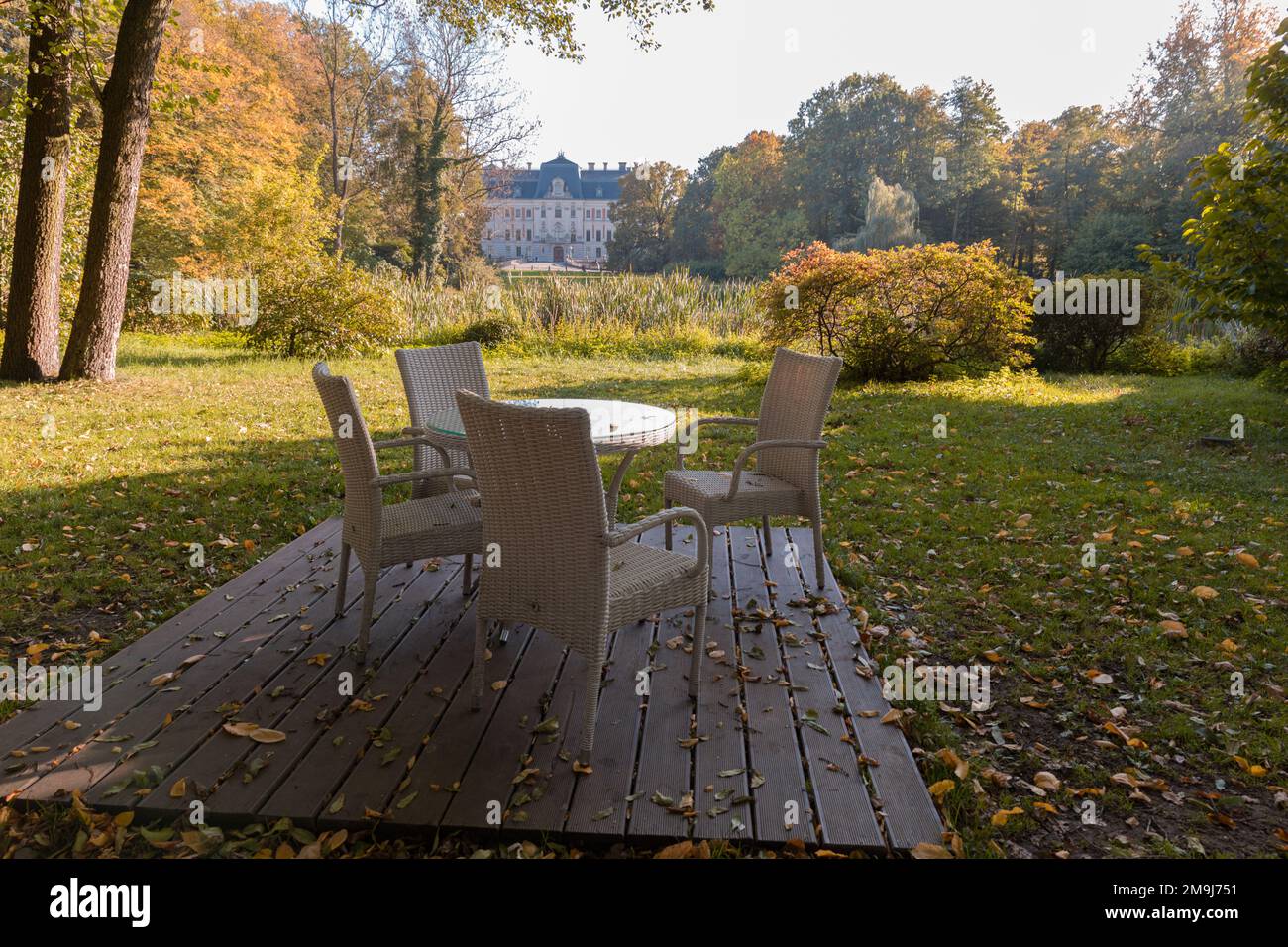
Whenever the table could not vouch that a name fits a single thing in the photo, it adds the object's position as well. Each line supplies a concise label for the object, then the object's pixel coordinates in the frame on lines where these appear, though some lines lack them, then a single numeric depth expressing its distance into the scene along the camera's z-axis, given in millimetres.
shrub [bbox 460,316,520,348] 14173
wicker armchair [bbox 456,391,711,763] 2242
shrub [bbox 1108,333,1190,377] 12195
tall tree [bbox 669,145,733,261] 44531
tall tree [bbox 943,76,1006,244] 35438
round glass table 3166
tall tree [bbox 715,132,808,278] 40156
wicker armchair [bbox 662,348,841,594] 3535
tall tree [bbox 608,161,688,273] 46406
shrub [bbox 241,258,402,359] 12062
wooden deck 2104
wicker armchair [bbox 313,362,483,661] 2852
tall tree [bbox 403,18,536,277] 25844
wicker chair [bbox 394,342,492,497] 3906
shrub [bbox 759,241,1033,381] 10125
